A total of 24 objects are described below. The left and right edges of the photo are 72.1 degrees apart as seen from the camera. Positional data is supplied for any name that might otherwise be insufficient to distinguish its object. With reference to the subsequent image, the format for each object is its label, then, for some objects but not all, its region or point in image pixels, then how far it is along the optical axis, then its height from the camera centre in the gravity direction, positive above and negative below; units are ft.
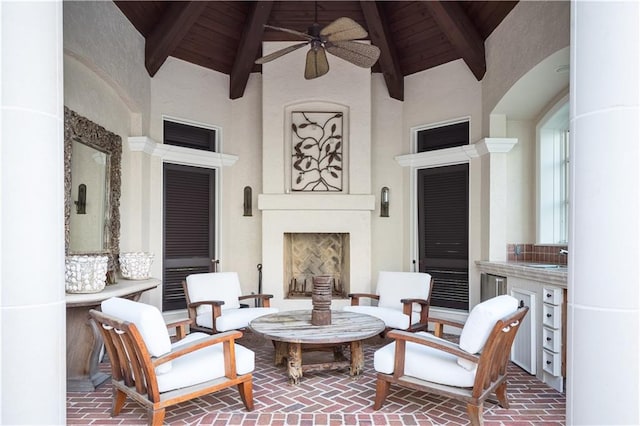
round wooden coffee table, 11.65 -3.29
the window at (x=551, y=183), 16.72 +1.14
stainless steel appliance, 15.15 -2.64
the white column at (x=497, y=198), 16.98 +0.58
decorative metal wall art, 20.07 +2.83
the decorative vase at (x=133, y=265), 15.29 -1.84
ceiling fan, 12.39 +5.06
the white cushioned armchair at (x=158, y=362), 8.87 -3.31
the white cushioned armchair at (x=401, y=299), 14.80 -3.22
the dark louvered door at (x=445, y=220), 18.69 -0.31
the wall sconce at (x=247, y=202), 20.61 +0.48
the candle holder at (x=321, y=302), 12.92 -2.63
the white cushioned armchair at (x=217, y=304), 14.58 -3.23
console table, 11.71 -3.63
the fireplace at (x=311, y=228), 19.38 -0.68
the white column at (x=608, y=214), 6.38 -0.01
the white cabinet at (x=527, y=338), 12.87 -3.79
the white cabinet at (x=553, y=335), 11.66 -3.31
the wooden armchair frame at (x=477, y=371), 8.96 -3.47
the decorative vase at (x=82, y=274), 11.69 -1.65
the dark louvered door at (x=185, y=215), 19.03 -0.11
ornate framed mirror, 13.23 +0.83
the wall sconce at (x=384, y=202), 20.39 +0.50
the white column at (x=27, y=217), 6.84 -0.07
